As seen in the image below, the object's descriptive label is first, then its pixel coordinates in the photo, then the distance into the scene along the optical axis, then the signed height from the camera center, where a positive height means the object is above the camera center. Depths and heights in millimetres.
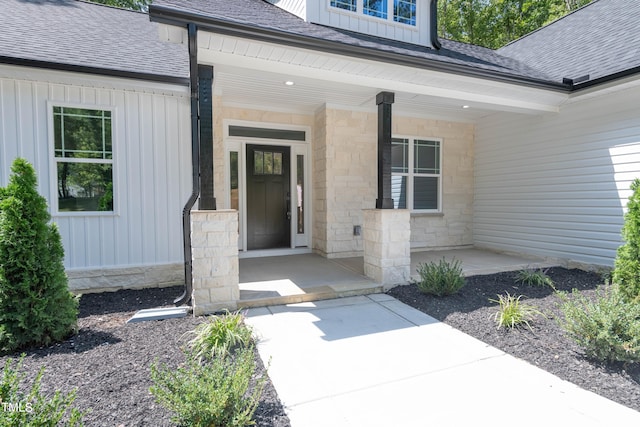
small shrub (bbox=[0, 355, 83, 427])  1399 -963
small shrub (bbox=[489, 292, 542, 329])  3254 -1202
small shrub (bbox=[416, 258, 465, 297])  4195 -1082
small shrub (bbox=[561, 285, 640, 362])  2496 -1066
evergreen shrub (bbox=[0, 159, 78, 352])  2688 -601
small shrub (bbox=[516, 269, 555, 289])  4672 -1175
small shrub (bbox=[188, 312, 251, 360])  2684 -1210
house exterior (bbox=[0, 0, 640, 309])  3811 +1209
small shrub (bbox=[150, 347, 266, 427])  1729 -1094
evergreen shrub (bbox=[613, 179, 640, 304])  3584 -668
